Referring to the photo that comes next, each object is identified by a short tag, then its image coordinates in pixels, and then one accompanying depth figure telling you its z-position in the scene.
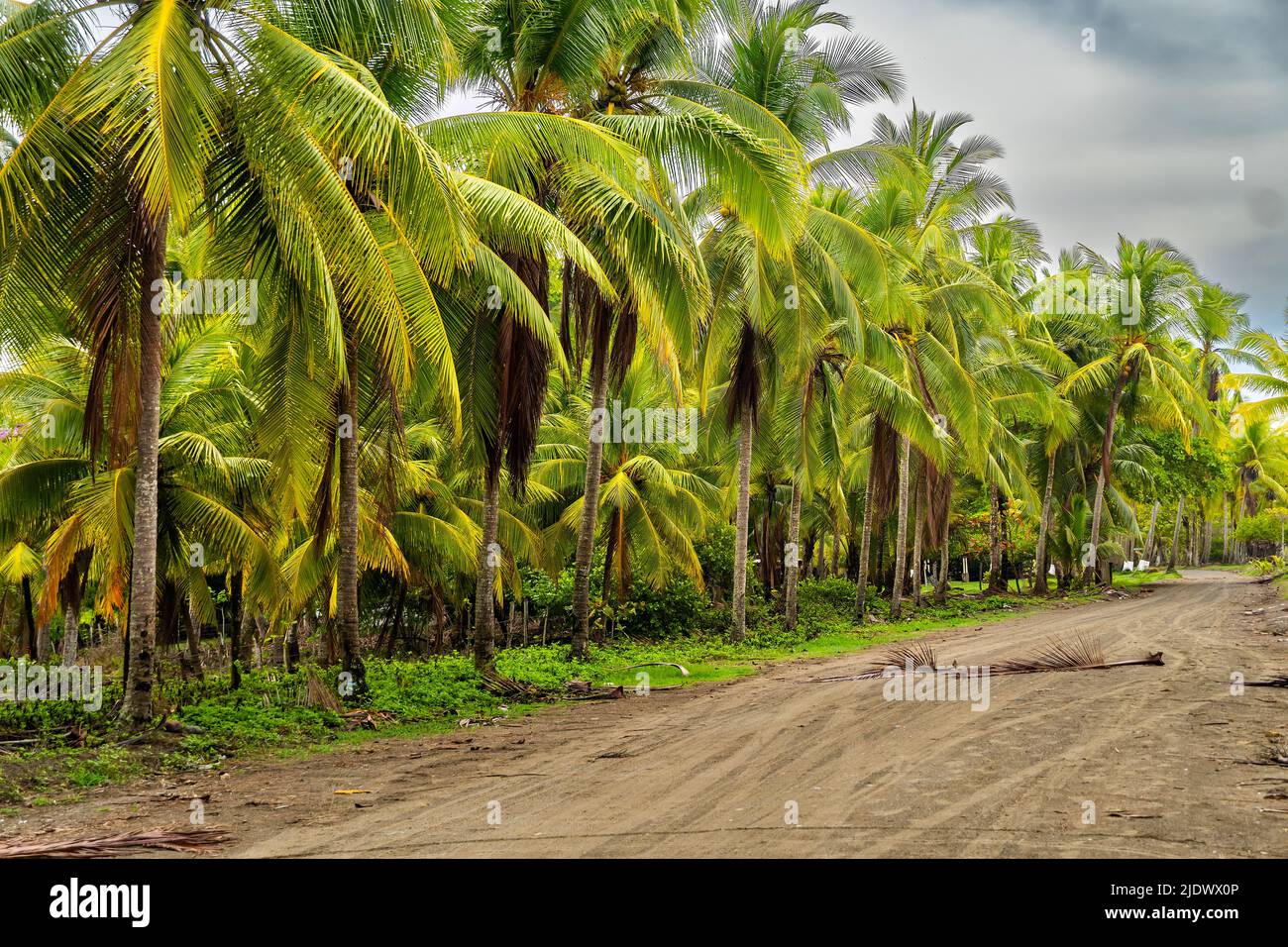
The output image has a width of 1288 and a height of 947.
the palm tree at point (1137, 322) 33.66
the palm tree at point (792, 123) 17.42
